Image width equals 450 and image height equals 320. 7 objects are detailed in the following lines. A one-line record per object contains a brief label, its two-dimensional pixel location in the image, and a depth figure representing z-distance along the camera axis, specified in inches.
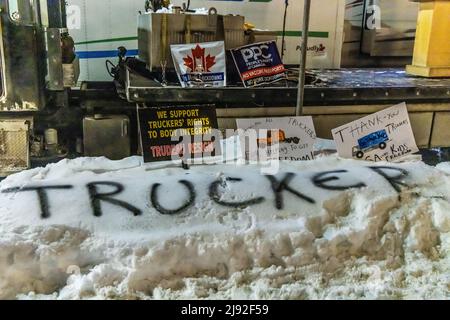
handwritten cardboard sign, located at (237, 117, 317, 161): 152.6
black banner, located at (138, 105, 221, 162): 141.8
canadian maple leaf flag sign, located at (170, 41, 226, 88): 176.9
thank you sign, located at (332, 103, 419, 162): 154.9
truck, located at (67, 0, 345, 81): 231.1
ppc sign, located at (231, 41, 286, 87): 179.6
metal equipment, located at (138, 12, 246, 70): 182.2
